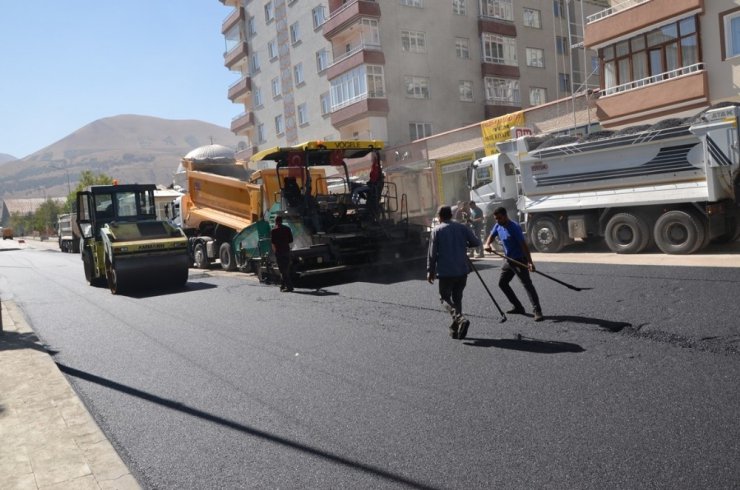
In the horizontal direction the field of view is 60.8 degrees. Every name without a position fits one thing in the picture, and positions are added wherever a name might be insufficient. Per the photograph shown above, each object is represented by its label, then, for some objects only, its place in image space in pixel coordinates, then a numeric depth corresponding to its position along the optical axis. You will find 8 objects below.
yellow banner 25.06
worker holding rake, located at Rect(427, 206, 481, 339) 7.34
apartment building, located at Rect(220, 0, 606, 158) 34.22
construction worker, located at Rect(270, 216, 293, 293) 12.65
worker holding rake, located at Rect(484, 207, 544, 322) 7.99
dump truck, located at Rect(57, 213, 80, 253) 46.41
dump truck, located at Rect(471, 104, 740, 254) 12.23
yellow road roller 14.60
